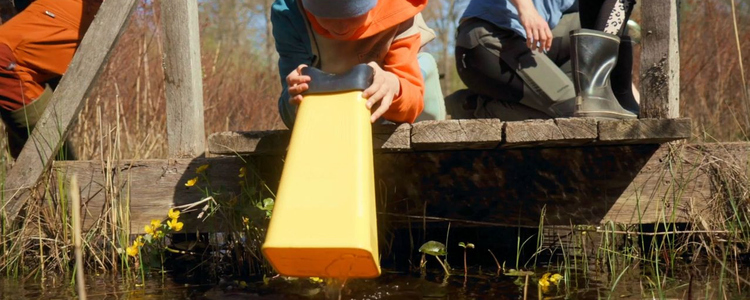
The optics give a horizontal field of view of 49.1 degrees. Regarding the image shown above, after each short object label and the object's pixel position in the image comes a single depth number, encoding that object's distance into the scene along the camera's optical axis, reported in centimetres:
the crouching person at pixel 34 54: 365
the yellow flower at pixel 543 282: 279
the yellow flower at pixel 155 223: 328
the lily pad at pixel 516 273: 296
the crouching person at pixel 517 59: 384
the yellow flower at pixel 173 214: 326
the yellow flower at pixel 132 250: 314
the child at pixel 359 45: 249
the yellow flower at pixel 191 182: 331
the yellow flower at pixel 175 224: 326
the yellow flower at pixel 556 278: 281
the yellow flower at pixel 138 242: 319
